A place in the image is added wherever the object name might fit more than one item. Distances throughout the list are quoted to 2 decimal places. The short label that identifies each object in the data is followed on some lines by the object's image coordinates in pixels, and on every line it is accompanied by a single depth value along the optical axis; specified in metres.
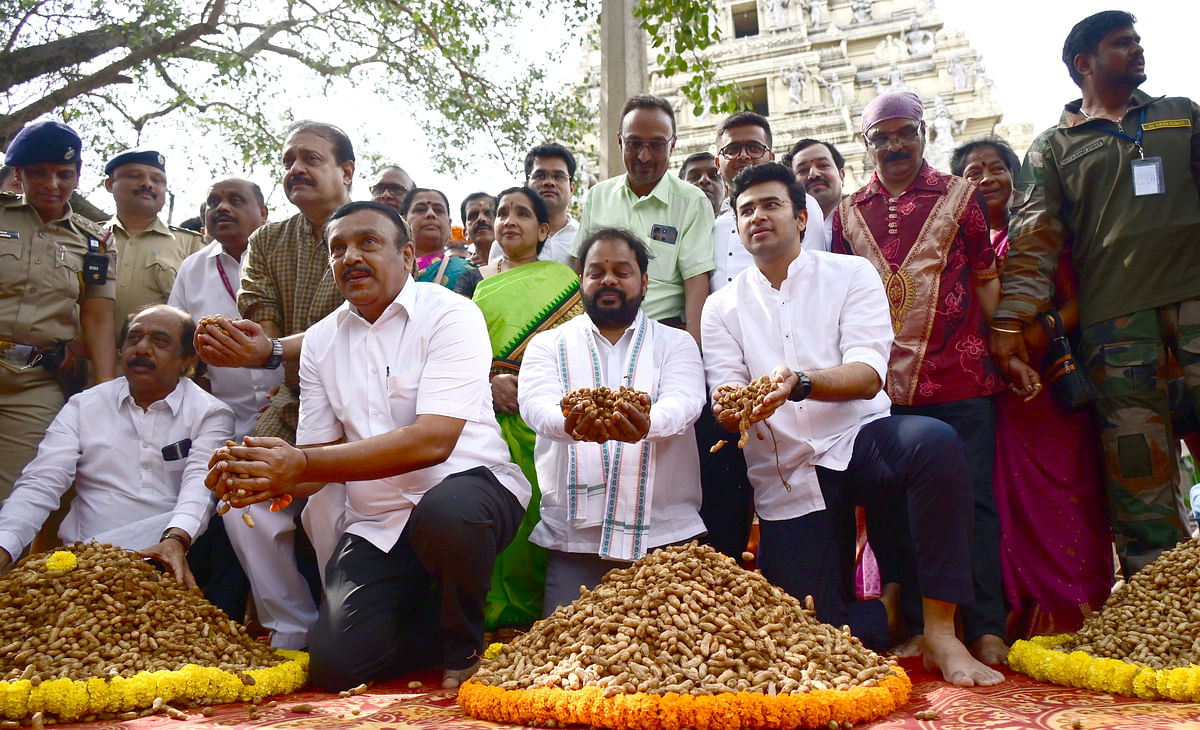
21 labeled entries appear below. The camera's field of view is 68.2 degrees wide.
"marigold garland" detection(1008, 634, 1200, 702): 2.62
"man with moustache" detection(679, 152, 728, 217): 5.73
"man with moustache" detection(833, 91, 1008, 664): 3.66
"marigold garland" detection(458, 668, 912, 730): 2.34
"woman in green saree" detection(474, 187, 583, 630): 4.09
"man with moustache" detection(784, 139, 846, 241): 5.09
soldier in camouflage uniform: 3.58
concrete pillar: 7.33
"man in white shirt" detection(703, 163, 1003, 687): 3.14
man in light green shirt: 4.58
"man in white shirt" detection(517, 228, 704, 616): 3.65
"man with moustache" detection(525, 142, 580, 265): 5.38
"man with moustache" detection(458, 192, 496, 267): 6.14
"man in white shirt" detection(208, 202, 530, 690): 3.20
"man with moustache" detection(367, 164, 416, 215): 6.31
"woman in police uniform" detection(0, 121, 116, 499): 4.40
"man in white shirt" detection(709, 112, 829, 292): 4.57
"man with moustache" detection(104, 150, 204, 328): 5.16
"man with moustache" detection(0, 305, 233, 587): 3.75
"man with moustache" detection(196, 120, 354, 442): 4.27
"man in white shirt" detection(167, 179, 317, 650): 3.75
